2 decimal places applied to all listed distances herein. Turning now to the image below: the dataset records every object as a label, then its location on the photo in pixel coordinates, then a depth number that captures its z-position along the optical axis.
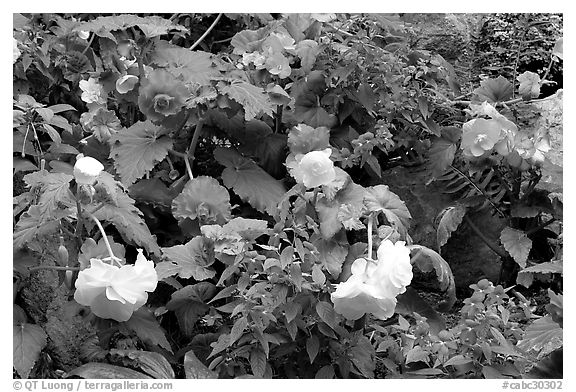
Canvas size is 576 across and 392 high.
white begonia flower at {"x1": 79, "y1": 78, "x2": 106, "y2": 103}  2.60
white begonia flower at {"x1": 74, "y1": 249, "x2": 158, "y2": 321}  1.79
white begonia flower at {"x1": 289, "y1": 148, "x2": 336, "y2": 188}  1.93
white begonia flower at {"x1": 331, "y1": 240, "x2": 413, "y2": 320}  1.74
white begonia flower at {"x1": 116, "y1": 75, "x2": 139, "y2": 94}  2.45
